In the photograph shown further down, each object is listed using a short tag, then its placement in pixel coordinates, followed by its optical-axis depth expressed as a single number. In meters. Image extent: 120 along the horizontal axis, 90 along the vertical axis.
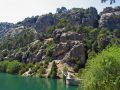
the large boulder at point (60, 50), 64.18
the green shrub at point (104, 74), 19.88
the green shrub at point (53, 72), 57.96
